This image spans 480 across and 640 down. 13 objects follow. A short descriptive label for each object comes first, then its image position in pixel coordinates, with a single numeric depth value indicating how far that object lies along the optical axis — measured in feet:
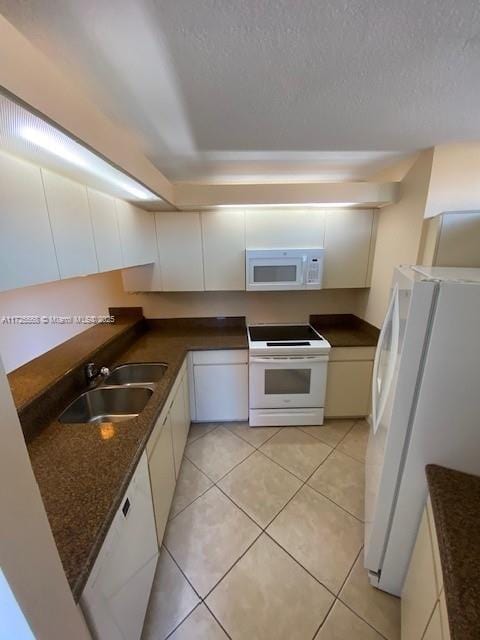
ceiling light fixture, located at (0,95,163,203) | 2.07
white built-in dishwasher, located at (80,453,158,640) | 2.47
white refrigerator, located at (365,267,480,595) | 3.01
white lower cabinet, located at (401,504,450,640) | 2.58
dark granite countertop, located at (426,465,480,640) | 2.12
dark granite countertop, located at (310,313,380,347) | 7.43
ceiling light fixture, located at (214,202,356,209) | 6.52
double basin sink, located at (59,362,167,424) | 5.14
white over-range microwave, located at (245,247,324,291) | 7.20
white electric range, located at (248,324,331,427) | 7.20
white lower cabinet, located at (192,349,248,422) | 7.49
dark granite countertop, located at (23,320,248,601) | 2.40
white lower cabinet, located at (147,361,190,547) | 4.30
